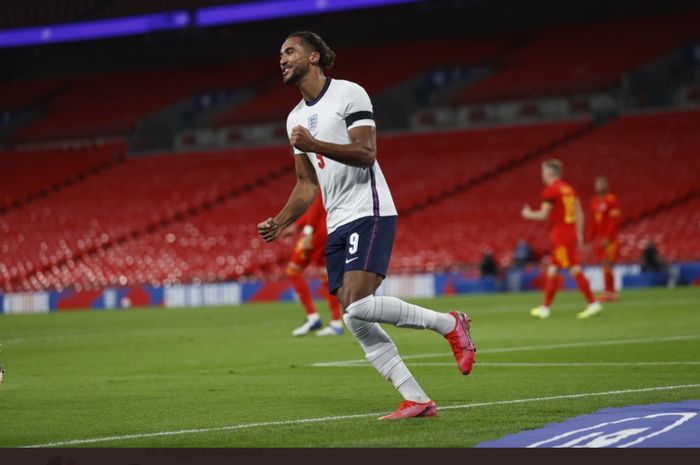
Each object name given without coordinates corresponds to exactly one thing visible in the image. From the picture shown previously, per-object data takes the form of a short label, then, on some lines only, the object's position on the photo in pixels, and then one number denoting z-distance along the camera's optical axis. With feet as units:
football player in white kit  28.07
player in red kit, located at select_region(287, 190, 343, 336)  59.21
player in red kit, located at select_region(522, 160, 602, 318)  66.69
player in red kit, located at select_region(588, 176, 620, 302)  82.74
